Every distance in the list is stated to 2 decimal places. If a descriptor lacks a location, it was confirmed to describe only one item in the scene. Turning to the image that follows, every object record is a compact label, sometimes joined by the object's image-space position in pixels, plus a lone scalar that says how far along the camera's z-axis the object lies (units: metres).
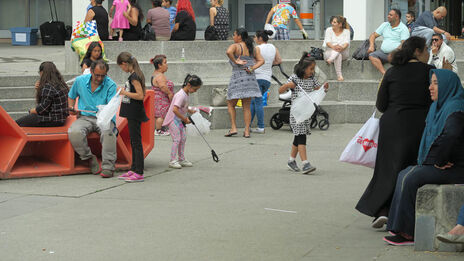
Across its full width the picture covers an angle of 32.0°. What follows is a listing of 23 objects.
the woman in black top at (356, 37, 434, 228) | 6.97
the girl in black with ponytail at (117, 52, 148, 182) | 9.56
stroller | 14.61
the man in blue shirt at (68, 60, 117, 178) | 9.93
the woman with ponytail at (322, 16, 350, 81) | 16.53
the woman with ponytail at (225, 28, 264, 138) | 13.71
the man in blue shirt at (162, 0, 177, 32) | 18.27
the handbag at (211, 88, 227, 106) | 14.91
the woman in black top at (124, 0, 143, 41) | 17.08
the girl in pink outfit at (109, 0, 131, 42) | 16.97
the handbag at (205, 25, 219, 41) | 17.83
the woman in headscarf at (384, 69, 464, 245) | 6.28
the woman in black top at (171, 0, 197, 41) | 17.45
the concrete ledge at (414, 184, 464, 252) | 6.25
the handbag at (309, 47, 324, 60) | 16.98
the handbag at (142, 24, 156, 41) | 17.31
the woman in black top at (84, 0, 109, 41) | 16.55
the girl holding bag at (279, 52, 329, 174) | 10.32
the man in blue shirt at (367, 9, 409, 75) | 16.16
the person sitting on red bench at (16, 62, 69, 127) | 9.98
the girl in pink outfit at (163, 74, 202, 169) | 10.43
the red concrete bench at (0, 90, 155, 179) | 9.82
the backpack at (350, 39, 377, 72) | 16.73
